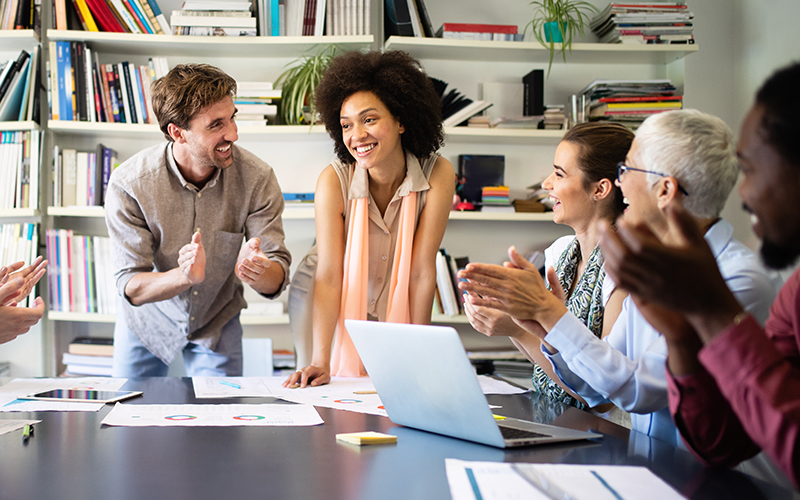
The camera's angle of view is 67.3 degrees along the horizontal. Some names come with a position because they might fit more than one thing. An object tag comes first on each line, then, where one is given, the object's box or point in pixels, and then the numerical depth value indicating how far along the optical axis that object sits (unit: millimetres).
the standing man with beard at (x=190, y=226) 1947
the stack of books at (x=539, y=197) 2982
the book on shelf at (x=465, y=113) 2922
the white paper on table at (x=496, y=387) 1508
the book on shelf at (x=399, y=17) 2867
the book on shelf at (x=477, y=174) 3061
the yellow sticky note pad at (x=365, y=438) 961
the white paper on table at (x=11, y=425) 1017
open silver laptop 905
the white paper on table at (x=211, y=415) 1089
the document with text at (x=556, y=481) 706
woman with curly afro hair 1944
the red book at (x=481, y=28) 2898
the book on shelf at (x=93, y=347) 2883
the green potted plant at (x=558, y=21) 2877
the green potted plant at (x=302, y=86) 2820
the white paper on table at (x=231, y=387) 1379
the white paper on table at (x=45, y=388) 1204
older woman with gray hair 1071
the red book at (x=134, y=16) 2836
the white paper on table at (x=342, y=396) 1272
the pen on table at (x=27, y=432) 975
